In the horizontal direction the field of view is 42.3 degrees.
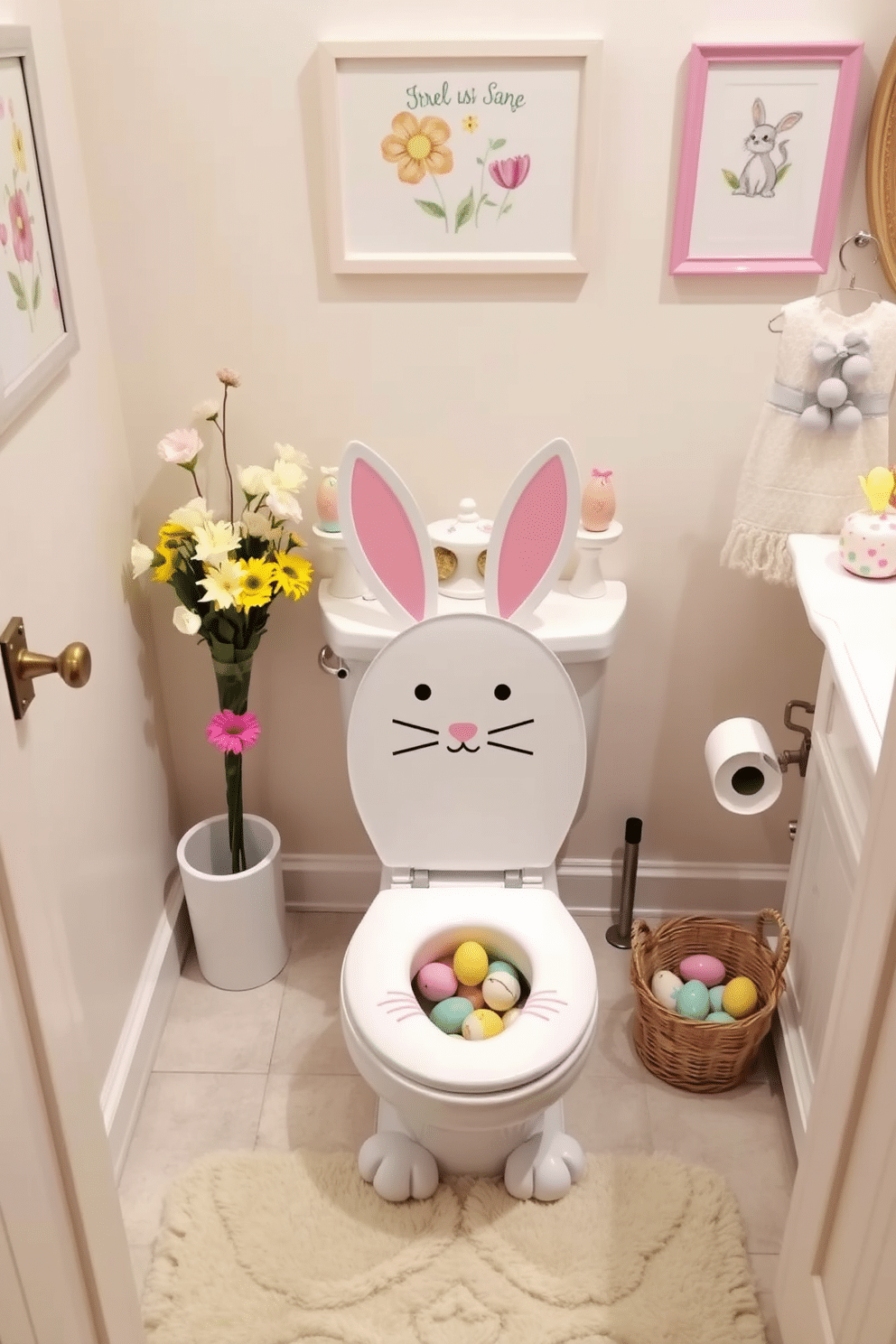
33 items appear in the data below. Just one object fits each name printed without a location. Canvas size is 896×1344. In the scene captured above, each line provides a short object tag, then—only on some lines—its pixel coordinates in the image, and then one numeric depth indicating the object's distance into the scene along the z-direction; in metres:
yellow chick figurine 1.63
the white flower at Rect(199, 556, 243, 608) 1.77
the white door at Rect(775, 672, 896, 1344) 1.11
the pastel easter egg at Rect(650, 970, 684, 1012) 1.93
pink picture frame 1.58
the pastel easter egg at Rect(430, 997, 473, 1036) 1.76
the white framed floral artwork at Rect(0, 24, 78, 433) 1.38
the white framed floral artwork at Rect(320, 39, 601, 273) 1.59
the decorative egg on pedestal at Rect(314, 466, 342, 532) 1.83
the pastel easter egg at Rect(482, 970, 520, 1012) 1.77
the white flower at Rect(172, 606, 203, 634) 1.79
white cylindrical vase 2.05
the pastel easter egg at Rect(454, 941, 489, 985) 1.80
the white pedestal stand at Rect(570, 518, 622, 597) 1.84
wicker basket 1.86
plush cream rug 1.61
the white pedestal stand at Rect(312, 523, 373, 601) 1.91
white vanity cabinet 1.46
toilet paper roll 1.72
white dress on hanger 1.64
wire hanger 1.66
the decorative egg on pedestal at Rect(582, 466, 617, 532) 1.81
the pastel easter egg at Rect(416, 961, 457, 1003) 1.79
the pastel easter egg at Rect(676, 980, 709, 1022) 1.90
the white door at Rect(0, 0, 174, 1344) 1.03
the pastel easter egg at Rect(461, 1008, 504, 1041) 1.72
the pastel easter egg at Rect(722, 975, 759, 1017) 1.90
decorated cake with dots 1.62
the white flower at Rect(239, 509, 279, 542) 1.84
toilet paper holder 1.85
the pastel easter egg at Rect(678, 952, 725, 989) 1.96
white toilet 1.61
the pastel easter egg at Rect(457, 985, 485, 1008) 1.82
